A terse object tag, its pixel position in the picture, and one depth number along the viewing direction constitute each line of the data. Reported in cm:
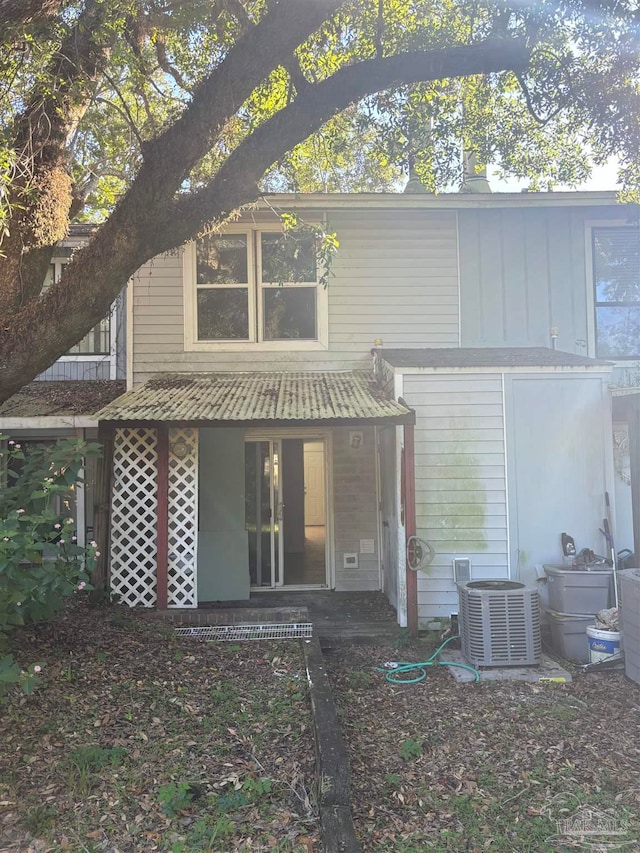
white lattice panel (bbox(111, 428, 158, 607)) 719
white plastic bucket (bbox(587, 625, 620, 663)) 560
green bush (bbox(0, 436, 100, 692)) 396
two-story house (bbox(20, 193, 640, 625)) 793
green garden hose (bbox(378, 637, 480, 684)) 543
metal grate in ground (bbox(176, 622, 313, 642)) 641
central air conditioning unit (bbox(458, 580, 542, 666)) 564
